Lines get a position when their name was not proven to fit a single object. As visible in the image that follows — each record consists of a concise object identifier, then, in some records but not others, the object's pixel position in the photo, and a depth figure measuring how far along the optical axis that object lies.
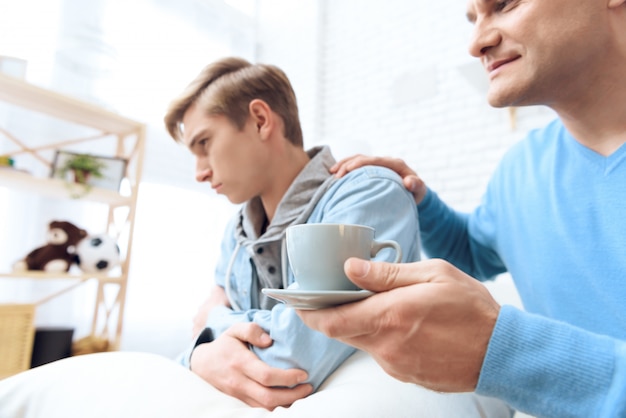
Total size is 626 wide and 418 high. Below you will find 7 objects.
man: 0.39
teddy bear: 1.65
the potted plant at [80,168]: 1.79
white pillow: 0.50
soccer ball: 1.73
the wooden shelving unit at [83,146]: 1.65
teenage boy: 0.64
